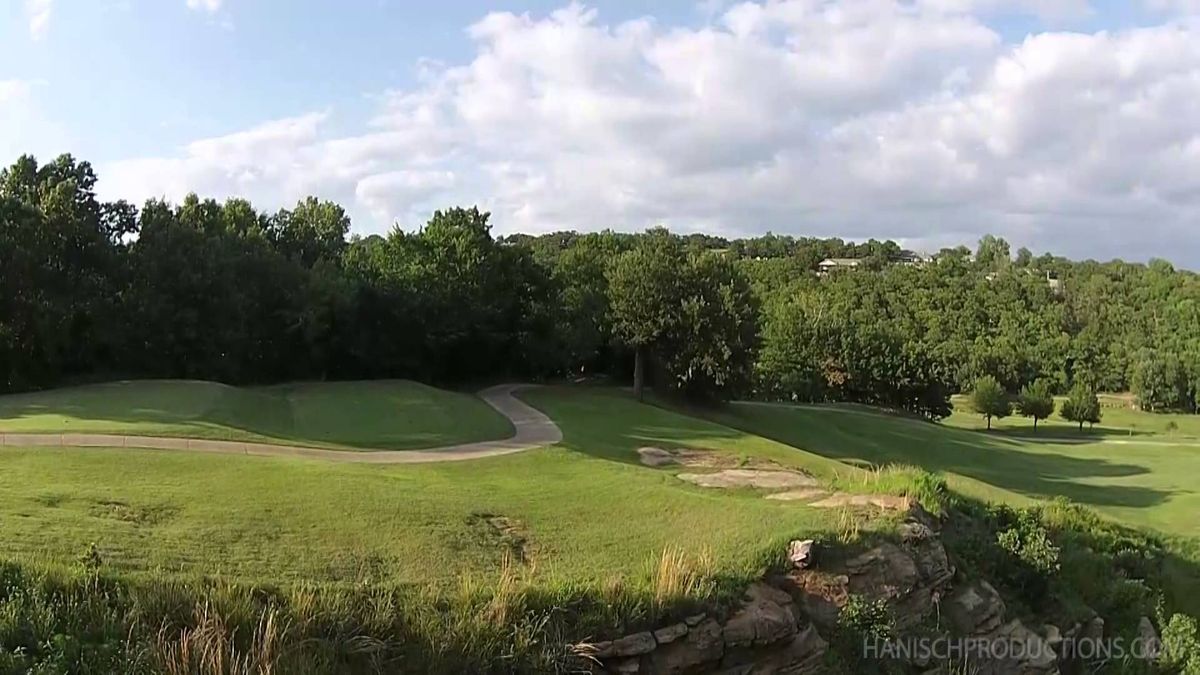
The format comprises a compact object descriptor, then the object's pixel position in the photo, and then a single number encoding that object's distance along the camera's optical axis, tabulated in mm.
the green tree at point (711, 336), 42844
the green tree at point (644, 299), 43219
